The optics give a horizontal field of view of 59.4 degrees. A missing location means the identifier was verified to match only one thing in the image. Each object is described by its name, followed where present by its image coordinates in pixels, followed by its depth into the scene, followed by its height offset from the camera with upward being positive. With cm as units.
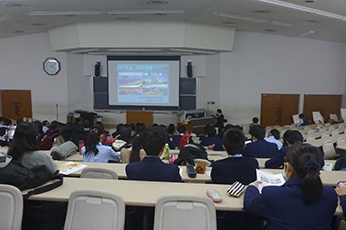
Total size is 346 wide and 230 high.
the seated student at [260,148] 461 -100
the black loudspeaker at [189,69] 1139 +46
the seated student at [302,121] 1049 -133
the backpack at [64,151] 439 -106
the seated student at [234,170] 278 -80
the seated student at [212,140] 580 -116
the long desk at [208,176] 298 -99
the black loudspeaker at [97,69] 1179 +43
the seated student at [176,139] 611 -121
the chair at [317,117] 1118 -127
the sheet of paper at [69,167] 333 -100
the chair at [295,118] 1102 -131
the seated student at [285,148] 383 -90
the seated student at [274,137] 541 -103
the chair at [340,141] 656 -127
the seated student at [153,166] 271 -77
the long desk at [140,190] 223 -89
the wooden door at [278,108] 1149 -97
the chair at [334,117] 1154 -129
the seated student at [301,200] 190 -75
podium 1110 -133
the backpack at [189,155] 387 -97
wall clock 1166 +52
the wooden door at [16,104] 1219 -99
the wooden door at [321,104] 1155 -81
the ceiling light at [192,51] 1010 +106
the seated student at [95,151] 414 -98
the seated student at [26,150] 277 -65
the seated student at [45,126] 713 -117
